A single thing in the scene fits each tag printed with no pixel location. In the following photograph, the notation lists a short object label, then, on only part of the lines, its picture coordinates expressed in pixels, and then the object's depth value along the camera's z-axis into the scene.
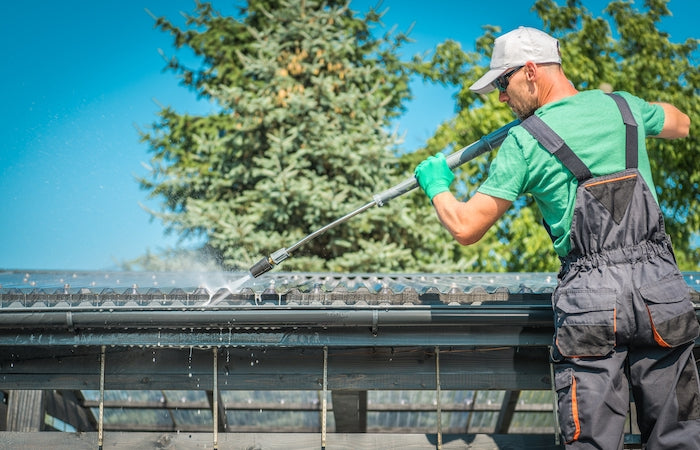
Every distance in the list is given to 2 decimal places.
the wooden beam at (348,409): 4.10
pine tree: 10.09
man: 2.23
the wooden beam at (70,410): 4.96
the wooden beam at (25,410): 3.93
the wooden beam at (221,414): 5.14
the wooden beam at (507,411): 5.23
